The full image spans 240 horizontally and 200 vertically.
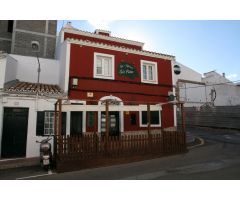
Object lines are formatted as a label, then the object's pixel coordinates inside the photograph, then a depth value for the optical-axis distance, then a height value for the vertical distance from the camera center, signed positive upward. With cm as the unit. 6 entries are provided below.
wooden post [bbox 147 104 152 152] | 954 -101
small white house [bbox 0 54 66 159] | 1039 +35
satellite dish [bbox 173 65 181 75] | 1793 +470
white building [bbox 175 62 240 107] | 2969 +452
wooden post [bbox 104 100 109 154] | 867 -93
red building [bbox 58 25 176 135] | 1173 +258
